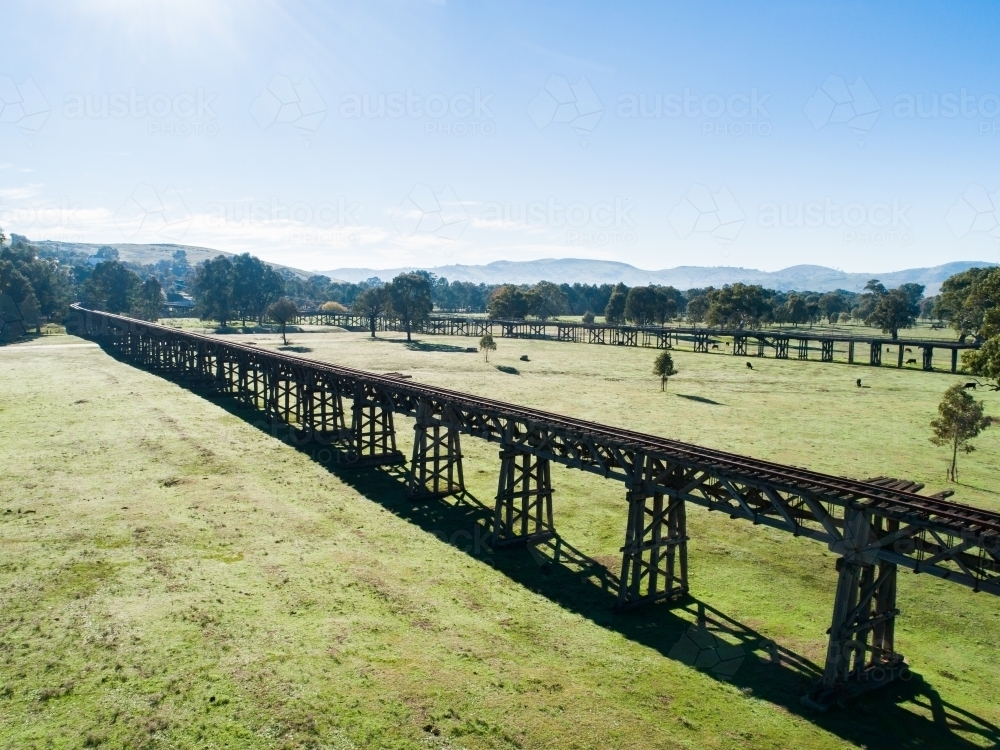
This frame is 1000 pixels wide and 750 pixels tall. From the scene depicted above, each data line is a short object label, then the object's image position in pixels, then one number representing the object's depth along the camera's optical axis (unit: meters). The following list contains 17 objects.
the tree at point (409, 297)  119.94
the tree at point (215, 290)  135.75
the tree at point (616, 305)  142.00
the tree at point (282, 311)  113.81
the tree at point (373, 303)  124.88
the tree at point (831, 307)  184.12
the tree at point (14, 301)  101.81
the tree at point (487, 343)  82.38
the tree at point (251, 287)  141.88
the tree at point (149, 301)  144.62
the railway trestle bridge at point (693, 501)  14.44
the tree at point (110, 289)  149.88
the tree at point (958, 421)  32.81
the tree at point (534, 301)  150.38
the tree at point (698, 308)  161.00
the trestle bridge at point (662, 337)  80.81
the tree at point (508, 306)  142.12
